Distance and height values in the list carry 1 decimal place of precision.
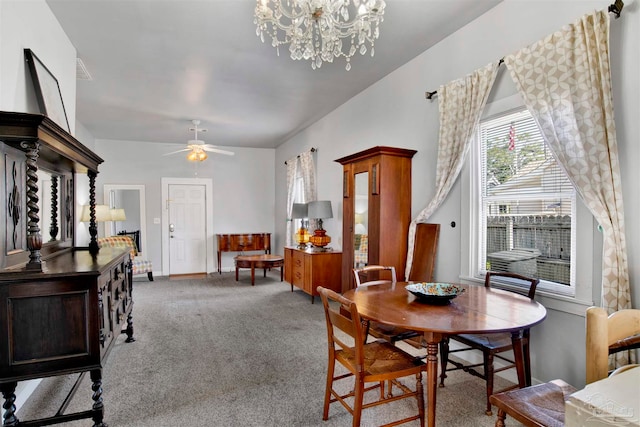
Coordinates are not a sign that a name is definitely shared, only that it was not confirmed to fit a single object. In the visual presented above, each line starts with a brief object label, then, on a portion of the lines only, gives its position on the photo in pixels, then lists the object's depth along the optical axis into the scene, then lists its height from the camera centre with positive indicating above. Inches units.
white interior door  300.5 -14.5
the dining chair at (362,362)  71.8 -32.9
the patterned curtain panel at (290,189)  273.4 +18.2
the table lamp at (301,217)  231.6 -3.3
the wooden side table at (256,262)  251.3 -35.9
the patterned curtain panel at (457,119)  110.5 +30.9
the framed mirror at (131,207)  283.3 +4.7
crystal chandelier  80.3 +45.7
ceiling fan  220.3 +39.8
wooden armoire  138.4 +3.1
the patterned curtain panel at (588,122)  78.5 +21.3
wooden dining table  67.3 -21.7
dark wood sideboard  71.3 -17.7
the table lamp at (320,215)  207.2 -1.8
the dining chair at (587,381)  50.1 -24.5
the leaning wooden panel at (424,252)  131.0 -15.3
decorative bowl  82.7 -19.6
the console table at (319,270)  194.9 -32.8
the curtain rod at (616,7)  78.0 +45.3
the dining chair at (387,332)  91.9 -32.0
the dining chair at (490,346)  85.0 -33.4
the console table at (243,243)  301.7 -26.3
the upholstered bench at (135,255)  247.3 -31.9
